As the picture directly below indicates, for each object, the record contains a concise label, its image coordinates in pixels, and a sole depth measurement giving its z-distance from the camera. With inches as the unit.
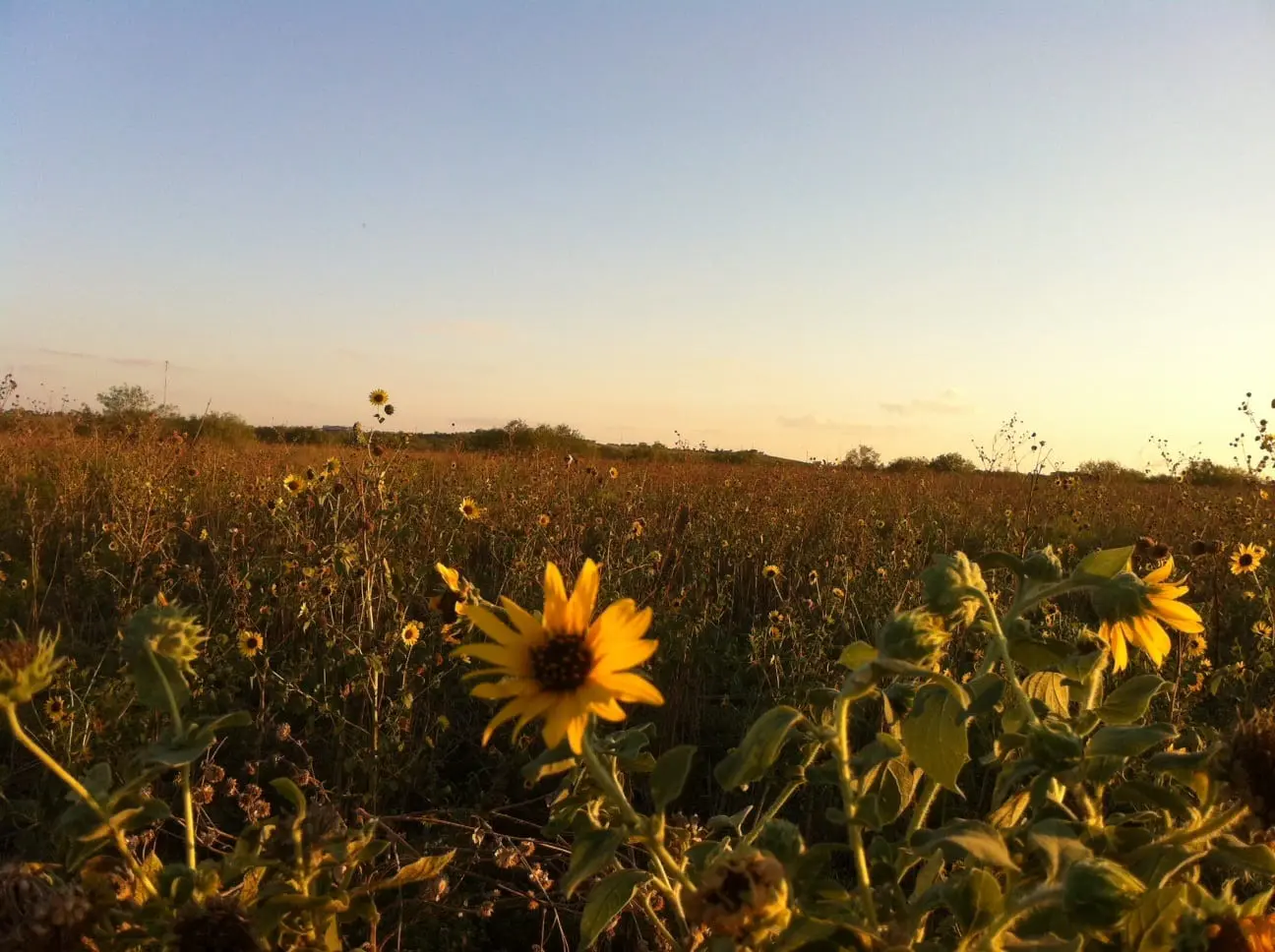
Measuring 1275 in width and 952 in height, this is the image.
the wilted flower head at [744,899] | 26.3
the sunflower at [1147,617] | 37.7
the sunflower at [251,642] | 91.8
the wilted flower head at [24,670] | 30.0
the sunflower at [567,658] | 28.6
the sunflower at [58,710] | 78.7
